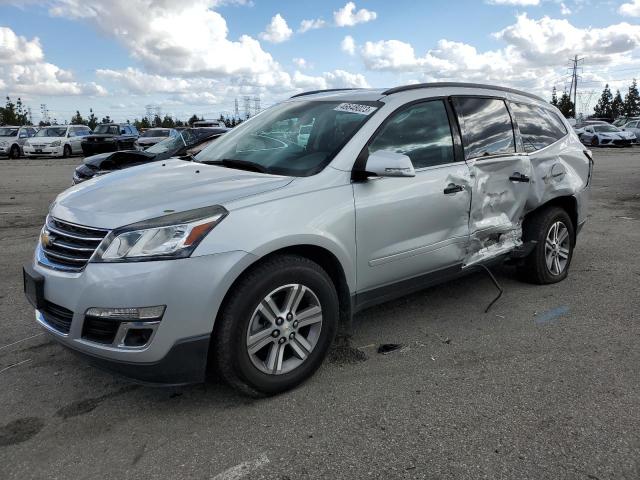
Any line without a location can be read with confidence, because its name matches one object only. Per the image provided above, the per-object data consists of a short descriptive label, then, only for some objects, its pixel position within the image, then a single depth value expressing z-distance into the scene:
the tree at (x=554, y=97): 82.88
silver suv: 2.63
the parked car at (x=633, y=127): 31.47
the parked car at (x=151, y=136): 25.91
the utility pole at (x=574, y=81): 88.56
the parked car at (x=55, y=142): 25.56
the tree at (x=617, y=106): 83.38
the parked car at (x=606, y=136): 30.02
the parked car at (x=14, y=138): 26.39
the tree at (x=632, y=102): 82.06
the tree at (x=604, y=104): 87.25
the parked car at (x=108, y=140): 24.92
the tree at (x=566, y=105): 73.59
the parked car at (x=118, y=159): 8.77
